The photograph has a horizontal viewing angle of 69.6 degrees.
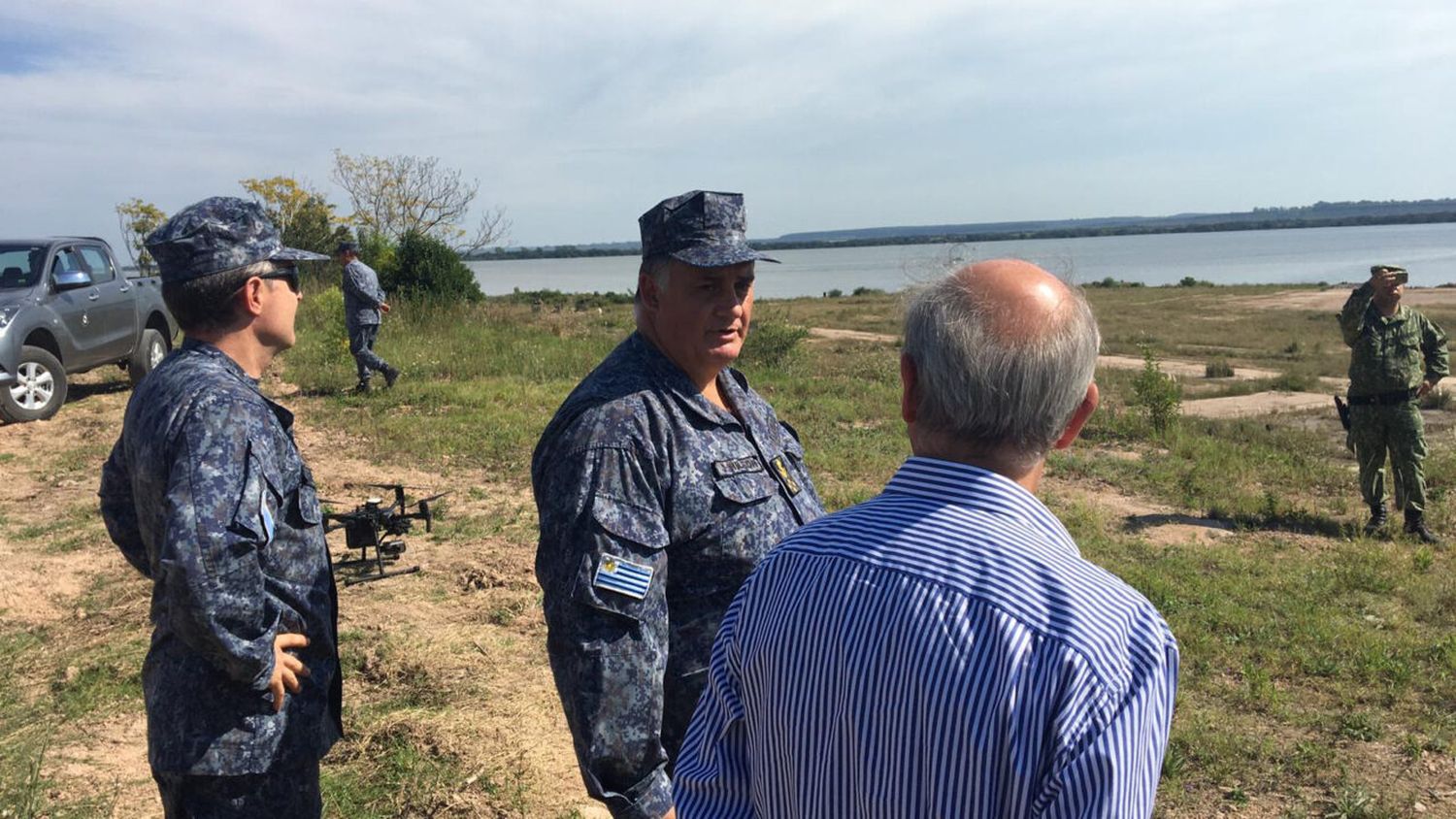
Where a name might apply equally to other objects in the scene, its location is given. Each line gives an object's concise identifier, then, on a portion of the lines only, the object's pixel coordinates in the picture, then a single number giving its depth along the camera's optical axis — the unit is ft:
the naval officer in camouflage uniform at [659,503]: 6.27
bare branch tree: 87.20
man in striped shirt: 3.84
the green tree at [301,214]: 81.66
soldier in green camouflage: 25.09
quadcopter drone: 18.61
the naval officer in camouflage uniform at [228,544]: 6.75
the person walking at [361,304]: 37.58
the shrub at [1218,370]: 59.16
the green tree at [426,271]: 65.72
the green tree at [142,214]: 76.43
